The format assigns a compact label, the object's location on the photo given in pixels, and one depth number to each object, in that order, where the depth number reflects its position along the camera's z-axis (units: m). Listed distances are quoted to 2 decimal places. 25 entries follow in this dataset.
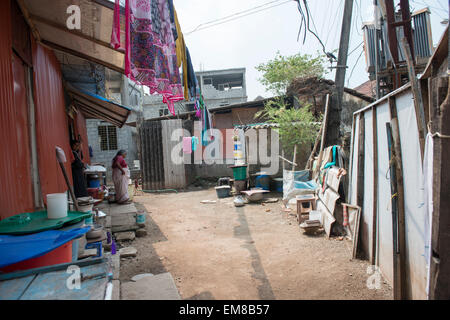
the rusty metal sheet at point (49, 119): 4.47
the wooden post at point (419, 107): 2.73
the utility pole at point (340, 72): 7.11
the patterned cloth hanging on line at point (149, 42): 3.46
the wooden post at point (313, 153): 8.10
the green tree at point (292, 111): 9.29
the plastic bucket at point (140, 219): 6.41
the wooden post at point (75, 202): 4.25
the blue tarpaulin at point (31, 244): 1.61
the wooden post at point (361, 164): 4.71
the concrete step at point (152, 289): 3.38
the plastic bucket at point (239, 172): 10.65
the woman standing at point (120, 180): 8.09
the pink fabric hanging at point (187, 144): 13.16
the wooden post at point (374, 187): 4.02
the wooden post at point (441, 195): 1.98
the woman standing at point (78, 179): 6.81
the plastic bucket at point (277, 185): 10.68
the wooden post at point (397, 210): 3.15
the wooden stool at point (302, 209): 6.51
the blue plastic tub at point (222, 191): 10.72
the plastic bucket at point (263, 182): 10.52
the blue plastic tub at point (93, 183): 7.89
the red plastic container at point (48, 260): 1.69
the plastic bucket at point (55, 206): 2.26
